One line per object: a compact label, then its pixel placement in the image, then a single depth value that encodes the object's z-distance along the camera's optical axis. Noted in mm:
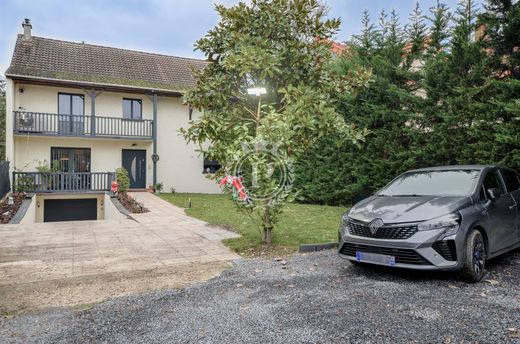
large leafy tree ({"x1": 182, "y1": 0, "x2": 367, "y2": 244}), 6570
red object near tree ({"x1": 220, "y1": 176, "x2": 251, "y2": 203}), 6895
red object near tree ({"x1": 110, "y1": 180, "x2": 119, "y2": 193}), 15969
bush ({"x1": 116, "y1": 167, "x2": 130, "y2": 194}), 16156
